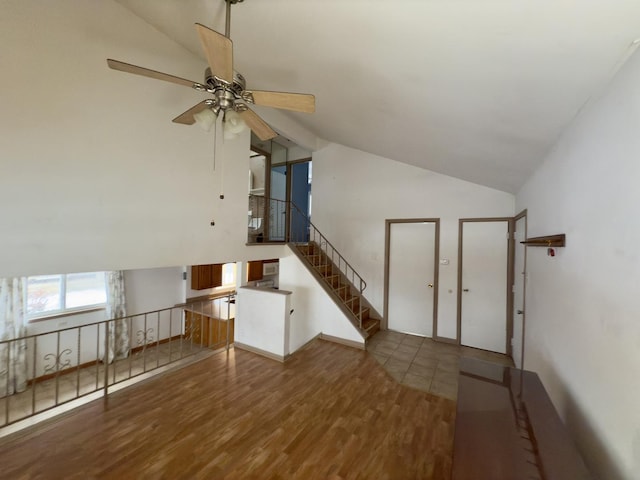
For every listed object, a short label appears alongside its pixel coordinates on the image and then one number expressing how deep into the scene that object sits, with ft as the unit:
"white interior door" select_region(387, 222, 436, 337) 14.90
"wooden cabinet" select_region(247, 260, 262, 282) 19.58
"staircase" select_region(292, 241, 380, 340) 14.71
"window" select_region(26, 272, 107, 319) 13.32
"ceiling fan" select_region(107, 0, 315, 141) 4.67
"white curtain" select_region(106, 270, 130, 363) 15.43
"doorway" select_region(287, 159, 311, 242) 20.44
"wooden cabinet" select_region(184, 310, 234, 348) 16.96
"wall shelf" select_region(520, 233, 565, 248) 5.87
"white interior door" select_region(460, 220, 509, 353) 13.01
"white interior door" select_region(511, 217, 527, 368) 10.62
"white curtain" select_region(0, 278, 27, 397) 12.13
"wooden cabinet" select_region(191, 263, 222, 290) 18.97
